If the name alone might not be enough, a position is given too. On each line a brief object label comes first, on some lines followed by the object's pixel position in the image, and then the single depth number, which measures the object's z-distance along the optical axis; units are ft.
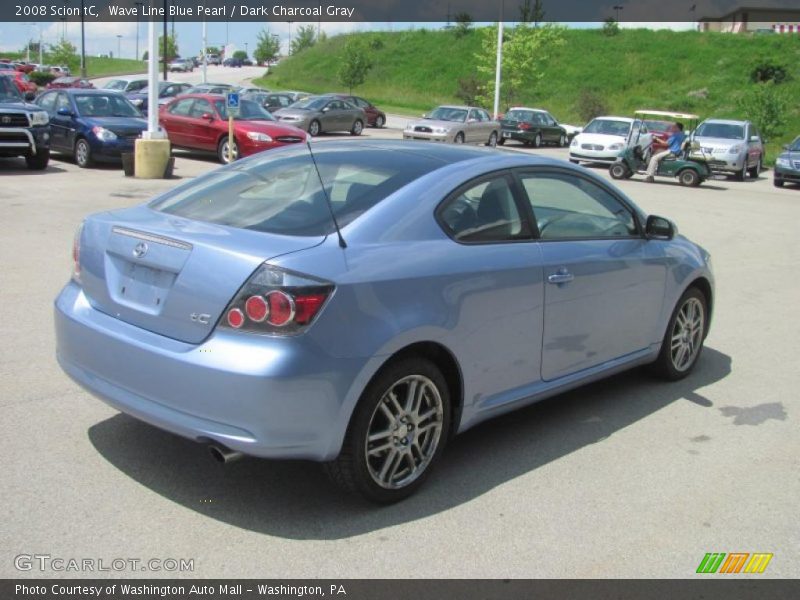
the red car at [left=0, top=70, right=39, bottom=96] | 163.93
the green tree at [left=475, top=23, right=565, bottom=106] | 167.53
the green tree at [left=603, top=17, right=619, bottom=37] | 249.34
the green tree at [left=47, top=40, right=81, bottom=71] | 323.37
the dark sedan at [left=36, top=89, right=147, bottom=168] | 60.29
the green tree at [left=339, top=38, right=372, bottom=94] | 198.49
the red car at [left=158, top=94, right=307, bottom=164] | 66.95
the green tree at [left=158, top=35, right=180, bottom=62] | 409.08
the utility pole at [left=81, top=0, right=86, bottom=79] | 220.64
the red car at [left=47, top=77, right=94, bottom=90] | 160.21
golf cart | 77.46
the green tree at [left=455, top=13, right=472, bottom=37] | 272.72
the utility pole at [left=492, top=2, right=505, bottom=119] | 146.51
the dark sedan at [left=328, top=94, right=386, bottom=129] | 138.20
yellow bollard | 56.34
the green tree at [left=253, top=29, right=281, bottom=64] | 404.77
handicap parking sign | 60.66
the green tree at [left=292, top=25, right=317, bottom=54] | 360.48
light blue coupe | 12.07
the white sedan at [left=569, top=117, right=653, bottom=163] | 87.51
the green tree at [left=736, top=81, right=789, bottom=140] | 122.21
